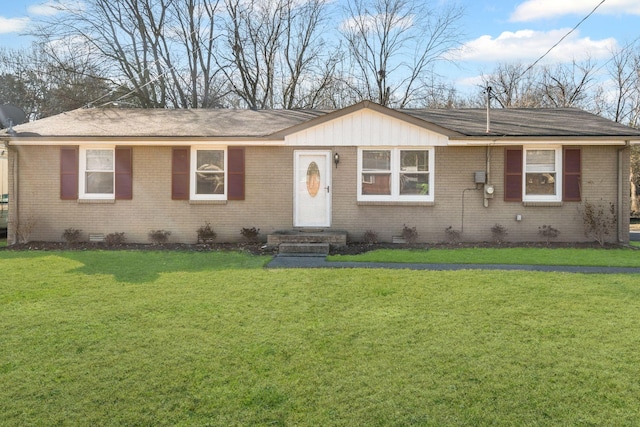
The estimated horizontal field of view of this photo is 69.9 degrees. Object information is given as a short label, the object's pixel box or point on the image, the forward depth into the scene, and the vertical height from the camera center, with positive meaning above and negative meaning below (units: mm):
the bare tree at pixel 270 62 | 26016 +8694
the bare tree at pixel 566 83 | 32344 +9525
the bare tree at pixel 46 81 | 22047 +6712
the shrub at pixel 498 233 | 11172 -426
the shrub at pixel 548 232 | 11086 -389
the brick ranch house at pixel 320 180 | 11172 +863
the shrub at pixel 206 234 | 11388 -528
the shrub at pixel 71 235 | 11219 -584
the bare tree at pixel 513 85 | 33072 +9735
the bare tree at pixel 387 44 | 26969 +10375
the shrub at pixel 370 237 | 11078 -557
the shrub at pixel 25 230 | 11352 -468
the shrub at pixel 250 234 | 11125 -505
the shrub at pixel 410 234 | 11188 -485
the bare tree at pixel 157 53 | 23422 +8541
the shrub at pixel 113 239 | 11219 -665
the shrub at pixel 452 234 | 11241 -466
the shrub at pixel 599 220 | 10984 -81
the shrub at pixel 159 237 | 11469 -616
